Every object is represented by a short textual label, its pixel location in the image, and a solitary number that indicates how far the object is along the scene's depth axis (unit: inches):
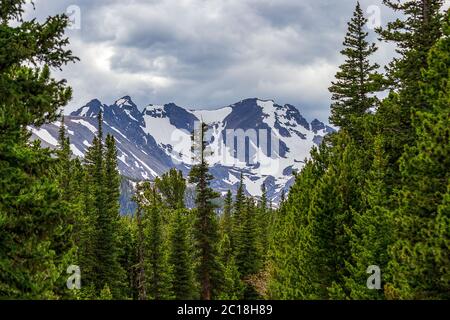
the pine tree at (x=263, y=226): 3011.8
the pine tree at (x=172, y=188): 2851.9
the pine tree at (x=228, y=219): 3164.4
